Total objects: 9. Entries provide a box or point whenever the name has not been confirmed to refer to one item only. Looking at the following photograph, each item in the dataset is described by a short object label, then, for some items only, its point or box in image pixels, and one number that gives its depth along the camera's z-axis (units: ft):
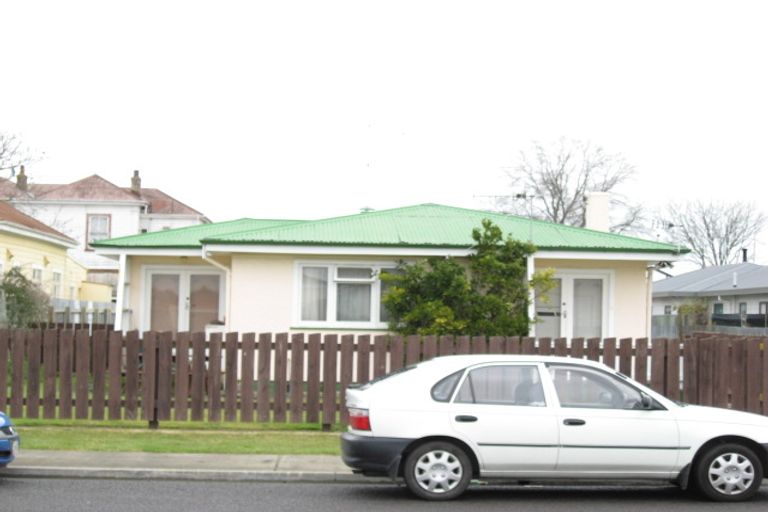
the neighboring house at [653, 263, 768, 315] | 137.49
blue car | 31.94
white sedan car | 30.27
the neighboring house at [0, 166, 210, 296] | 169.68
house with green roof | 58.18
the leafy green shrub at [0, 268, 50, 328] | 80.64
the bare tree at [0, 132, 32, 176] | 108.68
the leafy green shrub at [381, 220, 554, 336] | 55.93
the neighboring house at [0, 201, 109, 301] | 99.47
